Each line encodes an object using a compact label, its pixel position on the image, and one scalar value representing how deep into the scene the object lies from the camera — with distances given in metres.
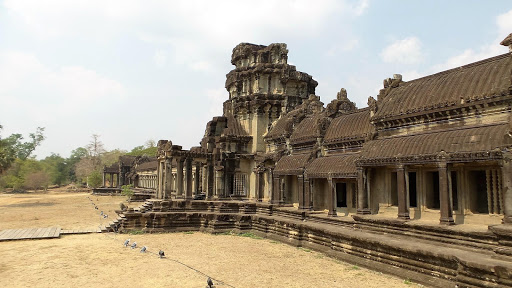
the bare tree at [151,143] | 109.68
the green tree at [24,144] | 92.84
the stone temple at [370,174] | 9.62
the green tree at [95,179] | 65.88
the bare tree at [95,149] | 86.81
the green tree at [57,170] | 92.81
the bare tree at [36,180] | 74.75
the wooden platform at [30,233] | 16.70
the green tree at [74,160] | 101.50
